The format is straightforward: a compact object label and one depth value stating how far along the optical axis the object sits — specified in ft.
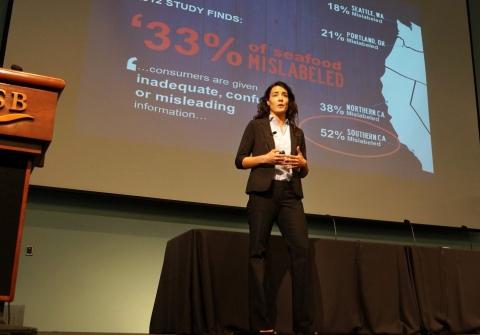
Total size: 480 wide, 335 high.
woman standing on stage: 7.51
